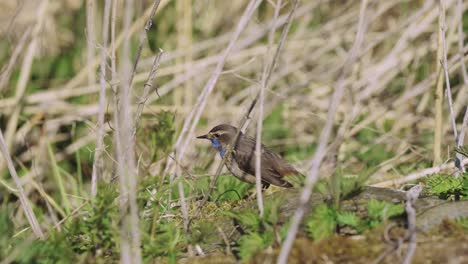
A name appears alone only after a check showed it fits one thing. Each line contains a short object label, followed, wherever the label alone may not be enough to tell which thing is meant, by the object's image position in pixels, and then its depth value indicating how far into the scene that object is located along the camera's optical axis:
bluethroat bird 9.72
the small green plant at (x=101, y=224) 6.56
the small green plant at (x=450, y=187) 7.52
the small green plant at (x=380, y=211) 6.50
